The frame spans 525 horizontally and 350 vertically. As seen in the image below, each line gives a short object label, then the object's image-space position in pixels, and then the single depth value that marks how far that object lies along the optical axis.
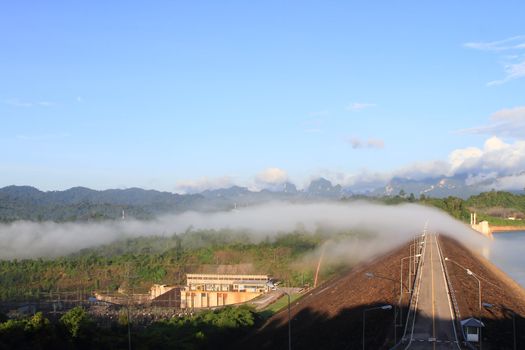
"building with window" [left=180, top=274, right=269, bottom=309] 111.94
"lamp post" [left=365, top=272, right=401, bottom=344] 63.81
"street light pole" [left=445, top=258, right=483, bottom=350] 37.16
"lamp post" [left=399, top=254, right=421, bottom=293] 58.37
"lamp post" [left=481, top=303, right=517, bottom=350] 53.35
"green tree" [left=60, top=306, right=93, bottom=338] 45.47
